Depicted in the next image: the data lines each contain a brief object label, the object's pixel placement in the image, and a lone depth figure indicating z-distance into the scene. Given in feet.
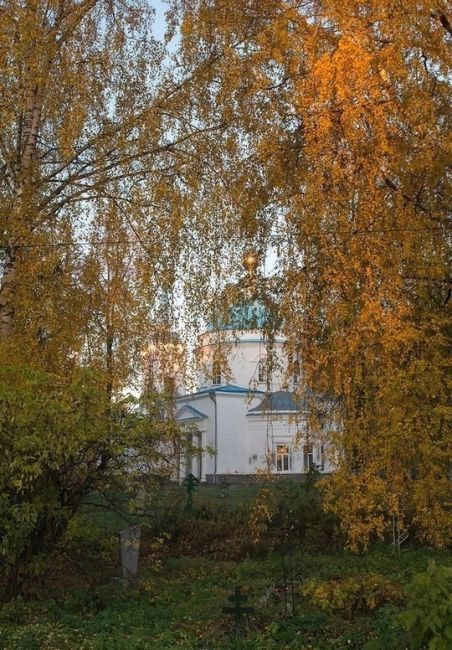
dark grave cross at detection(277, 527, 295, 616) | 19.74
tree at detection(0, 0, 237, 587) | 20.67
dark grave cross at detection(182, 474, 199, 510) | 45.14
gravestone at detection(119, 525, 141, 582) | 24.91
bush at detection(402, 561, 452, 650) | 11.93
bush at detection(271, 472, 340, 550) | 34.99
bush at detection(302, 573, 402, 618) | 19.10
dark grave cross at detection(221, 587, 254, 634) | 17.78
